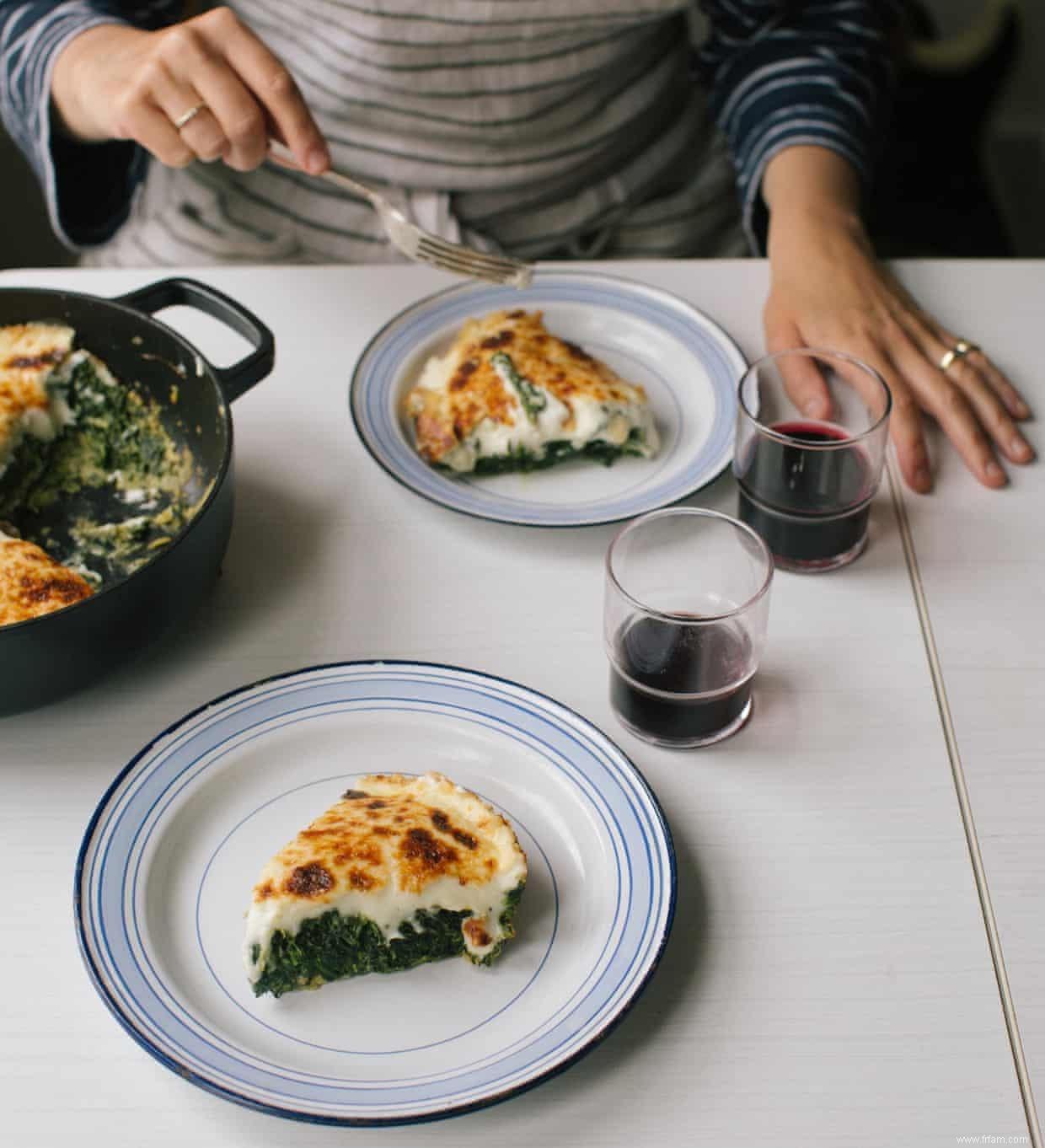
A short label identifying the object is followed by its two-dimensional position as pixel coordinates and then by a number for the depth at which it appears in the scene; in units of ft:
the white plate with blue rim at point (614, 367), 4.08
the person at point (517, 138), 4.29
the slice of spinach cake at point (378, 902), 2.83
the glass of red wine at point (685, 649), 3.32
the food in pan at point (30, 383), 4.05
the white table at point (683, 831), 2.68
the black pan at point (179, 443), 3.15
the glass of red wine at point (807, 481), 3.80
